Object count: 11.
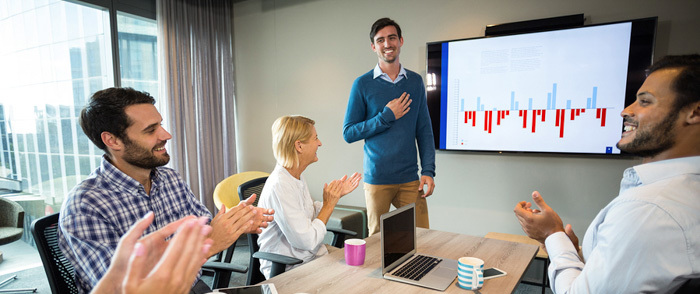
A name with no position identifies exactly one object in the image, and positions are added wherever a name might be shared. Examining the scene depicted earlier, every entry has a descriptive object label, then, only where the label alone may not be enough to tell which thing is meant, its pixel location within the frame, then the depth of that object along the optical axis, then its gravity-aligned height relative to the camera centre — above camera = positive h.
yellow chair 3.28 -0.77
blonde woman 1.67 -0.44
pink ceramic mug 1.41 -0.56
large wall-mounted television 2.54 +0.14
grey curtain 3.74 +0.19
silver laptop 1.29 -0.60
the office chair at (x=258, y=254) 1.58 -0.68
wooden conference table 1.23 -0.62
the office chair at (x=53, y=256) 1.22 -0.51
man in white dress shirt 0.87 -0.26
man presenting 2.32 -0.15
